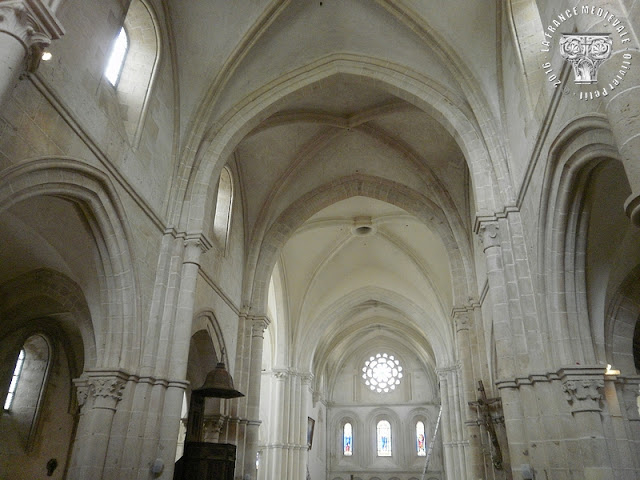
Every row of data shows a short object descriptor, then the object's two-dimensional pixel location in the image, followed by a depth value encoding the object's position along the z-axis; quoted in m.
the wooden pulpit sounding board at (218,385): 10.94
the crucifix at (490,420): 11.70
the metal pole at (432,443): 31.58
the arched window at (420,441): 33.88
